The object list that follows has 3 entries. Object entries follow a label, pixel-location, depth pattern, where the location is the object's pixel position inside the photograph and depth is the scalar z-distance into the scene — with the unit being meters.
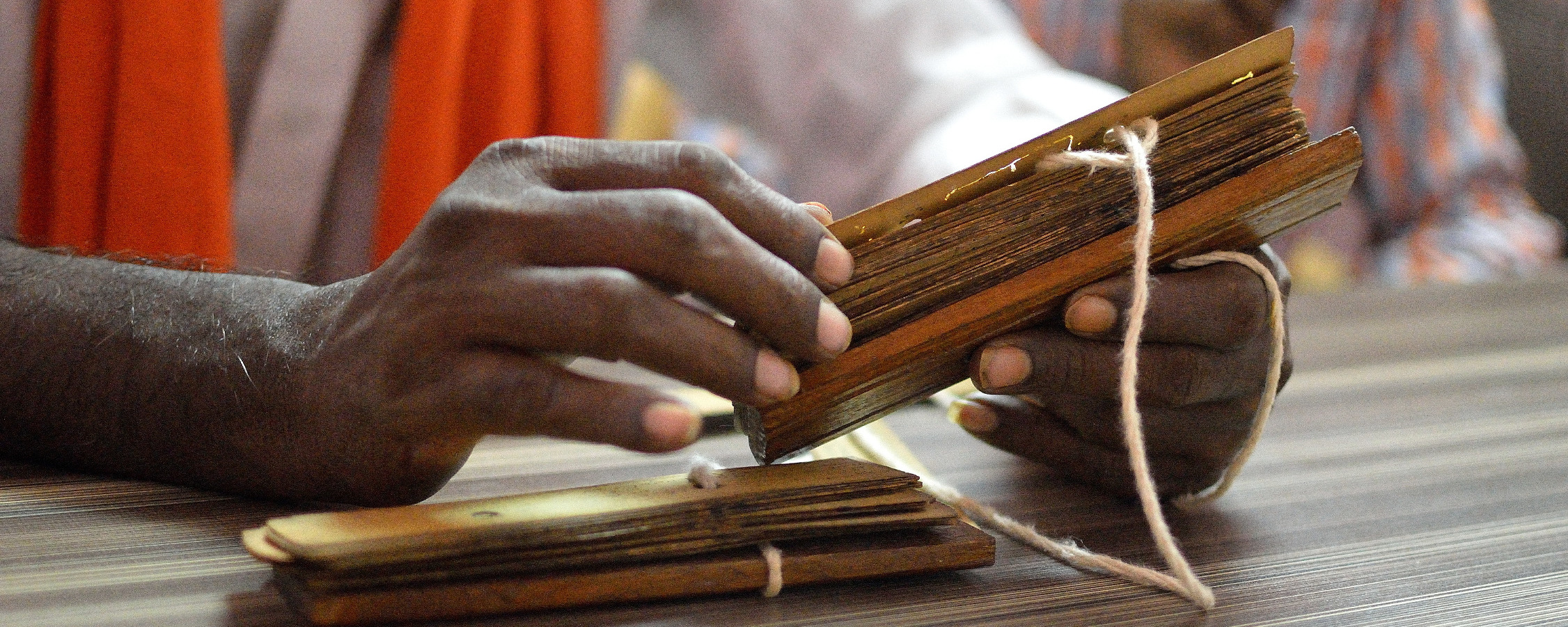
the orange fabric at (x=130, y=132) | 1.31
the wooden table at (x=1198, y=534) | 1.00
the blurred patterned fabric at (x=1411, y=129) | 3.00
